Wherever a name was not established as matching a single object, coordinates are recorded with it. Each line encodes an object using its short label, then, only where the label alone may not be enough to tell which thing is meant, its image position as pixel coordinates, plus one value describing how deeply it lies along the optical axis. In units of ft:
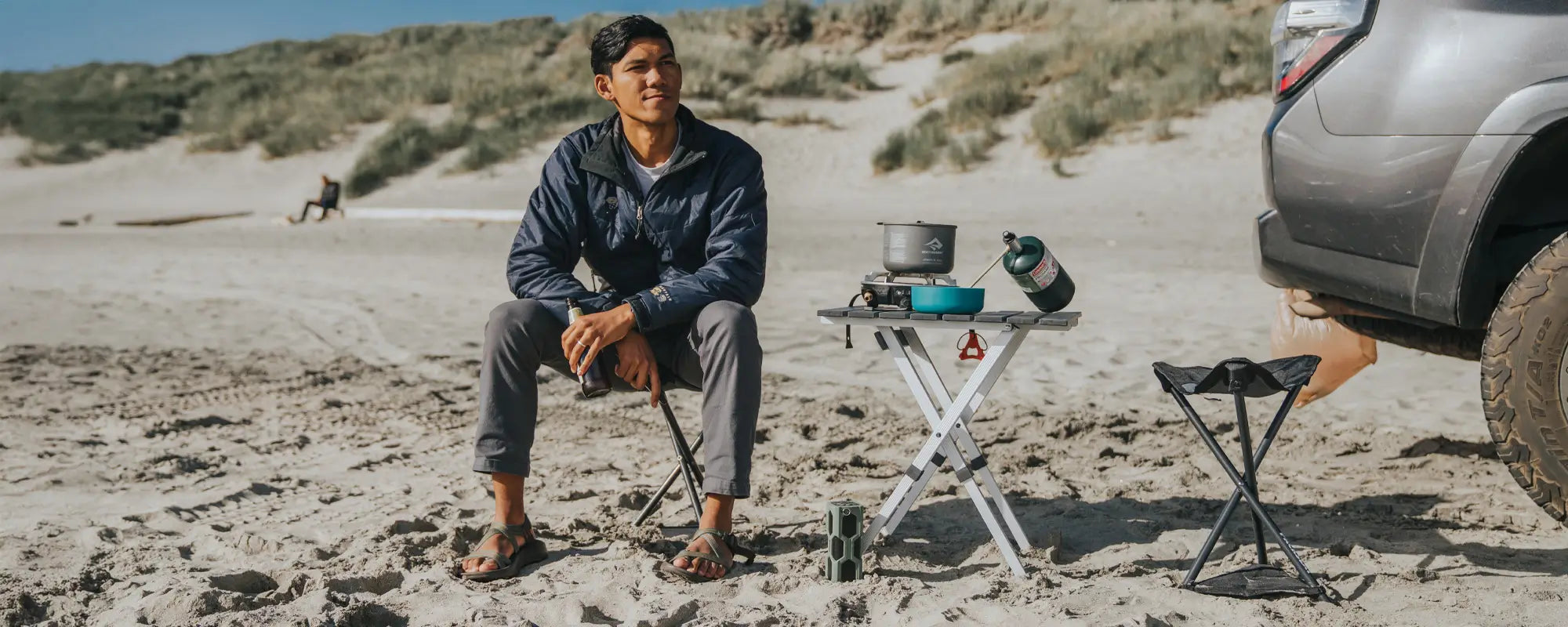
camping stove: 11.34
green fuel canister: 11.02
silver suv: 10.62
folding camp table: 10.98
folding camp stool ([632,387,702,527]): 12.42
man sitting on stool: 11.24
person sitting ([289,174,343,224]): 58.70
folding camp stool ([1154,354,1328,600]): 10.07
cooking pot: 11.25
